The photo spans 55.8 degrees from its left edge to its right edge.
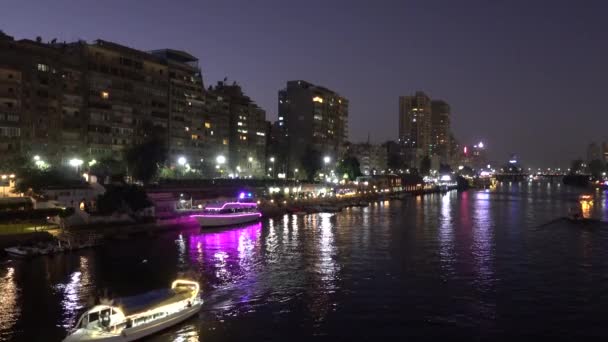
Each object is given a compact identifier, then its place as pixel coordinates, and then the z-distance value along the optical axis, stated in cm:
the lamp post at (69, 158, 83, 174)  8750
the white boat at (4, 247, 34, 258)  4812
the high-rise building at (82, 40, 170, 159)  9312
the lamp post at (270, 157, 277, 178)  16819
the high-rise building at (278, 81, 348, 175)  19262
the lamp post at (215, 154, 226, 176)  13400
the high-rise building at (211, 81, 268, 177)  14788
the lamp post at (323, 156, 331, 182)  19200
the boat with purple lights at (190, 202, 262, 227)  7444
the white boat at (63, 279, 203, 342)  2717
